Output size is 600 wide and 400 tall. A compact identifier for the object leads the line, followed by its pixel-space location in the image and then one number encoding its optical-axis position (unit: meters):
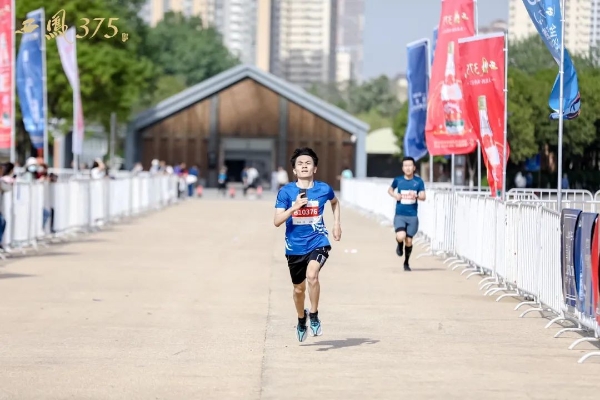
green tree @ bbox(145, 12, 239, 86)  129.12
